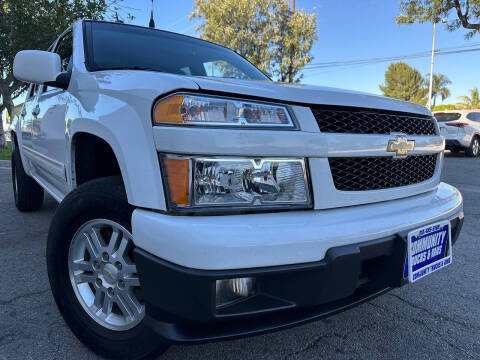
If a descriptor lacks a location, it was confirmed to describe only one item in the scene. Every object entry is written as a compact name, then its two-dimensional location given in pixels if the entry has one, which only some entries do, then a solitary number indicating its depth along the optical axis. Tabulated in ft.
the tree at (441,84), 178.86
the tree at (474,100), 136.26
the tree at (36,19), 33.37
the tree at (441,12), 45.65
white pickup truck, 3.71
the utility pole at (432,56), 96.08
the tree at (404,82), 204.95
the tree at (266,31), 55.72
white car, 35.19
